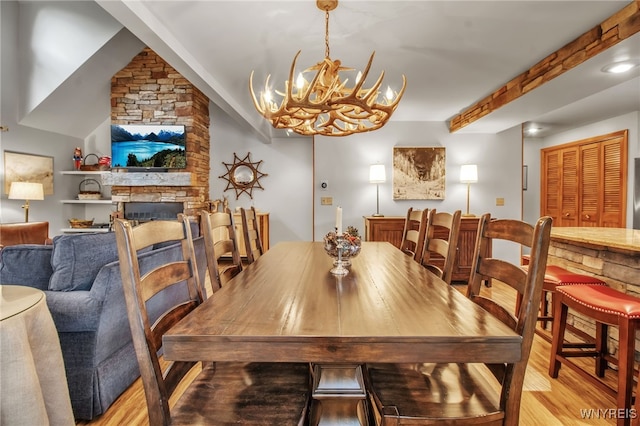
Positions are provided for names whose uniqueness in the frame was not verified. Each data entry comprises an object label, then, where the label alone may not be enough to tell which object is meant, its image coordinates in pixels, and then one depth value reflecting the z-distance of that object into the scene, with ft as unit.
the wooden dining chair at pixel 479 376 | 3.15
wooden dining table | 2.81
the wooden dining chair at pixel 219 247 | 5.19
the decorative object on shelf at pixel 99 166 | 18.13
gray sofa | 5.55
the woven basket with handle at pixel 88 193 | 18.11
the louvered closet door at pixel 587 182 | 15.58
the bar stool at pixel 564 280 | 7.14
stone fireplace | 17.19
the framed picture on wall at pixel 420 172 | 16.78
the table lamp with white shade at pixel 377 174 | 15.93
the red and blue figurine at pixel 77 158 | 18.11
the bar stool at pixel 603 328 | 5.19
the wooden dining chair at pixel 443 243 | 5.54
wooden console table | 14.21
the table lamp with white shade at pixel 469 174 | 15.66
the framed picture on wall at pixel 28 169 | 14.55
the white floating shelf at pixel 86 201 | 17.93
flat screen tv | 17.08
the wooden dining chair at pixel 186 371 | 3.06
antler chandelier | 6.89
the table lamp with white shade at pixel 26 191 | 13.75
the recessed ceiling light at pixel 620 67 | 8.52
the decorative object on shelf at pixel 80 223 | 17.56
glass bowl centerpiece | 5.28
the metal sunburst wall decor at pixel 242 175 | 20.61
